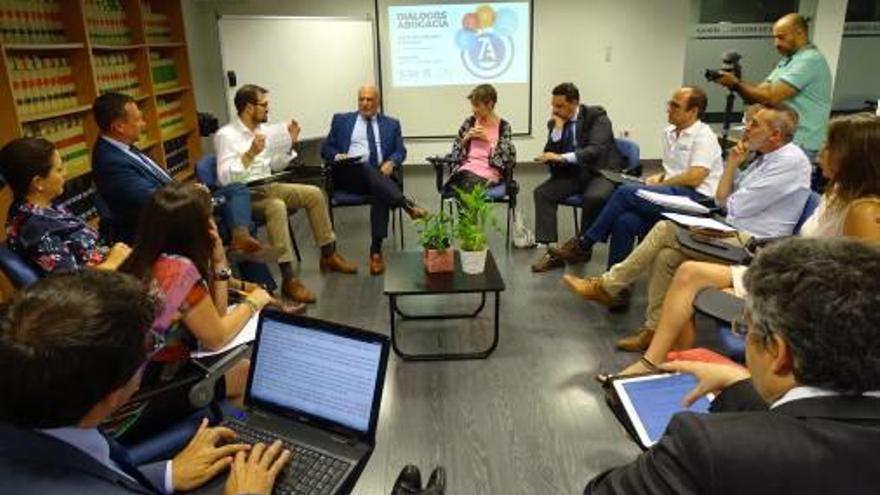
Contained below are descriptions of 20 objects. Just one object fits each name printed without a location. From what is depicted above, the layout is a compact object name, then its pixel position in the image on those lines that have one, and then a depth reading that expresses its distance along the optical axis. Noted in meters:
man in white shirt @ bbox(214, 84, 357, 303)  3.64
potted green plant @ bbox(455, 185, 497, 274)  2.80
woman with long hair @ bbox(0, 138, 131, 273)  2.20
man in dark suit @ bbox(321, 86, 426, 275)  4.00
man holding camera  3.30
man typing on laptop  0.81
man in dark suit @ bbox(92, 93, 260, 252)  2.93
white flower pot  2.83
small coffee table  2.69
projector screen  6.17
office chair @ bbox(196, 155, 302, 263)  3.64
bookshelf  3.51
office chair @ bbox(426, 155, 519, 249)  4.04
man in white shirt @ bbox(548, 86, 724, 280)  3.41
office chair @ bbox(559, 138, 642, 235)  4.11
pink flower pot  2.84
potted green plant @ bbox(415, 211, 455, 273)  2.84
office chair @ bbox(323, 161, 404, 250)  3.94
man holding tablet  0.75
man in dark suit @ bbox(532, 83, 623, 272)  4.00
